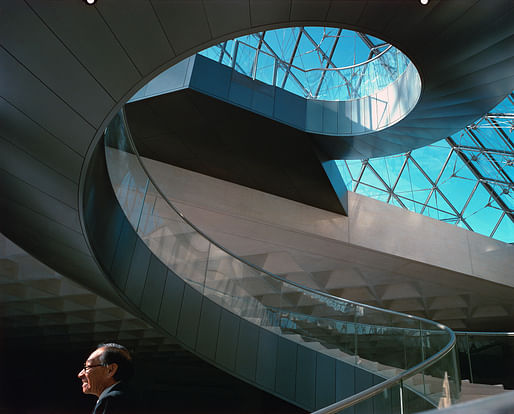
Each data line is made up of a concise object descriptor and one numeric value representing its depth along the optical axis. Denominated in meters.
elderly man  3.46
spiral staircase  5.24
